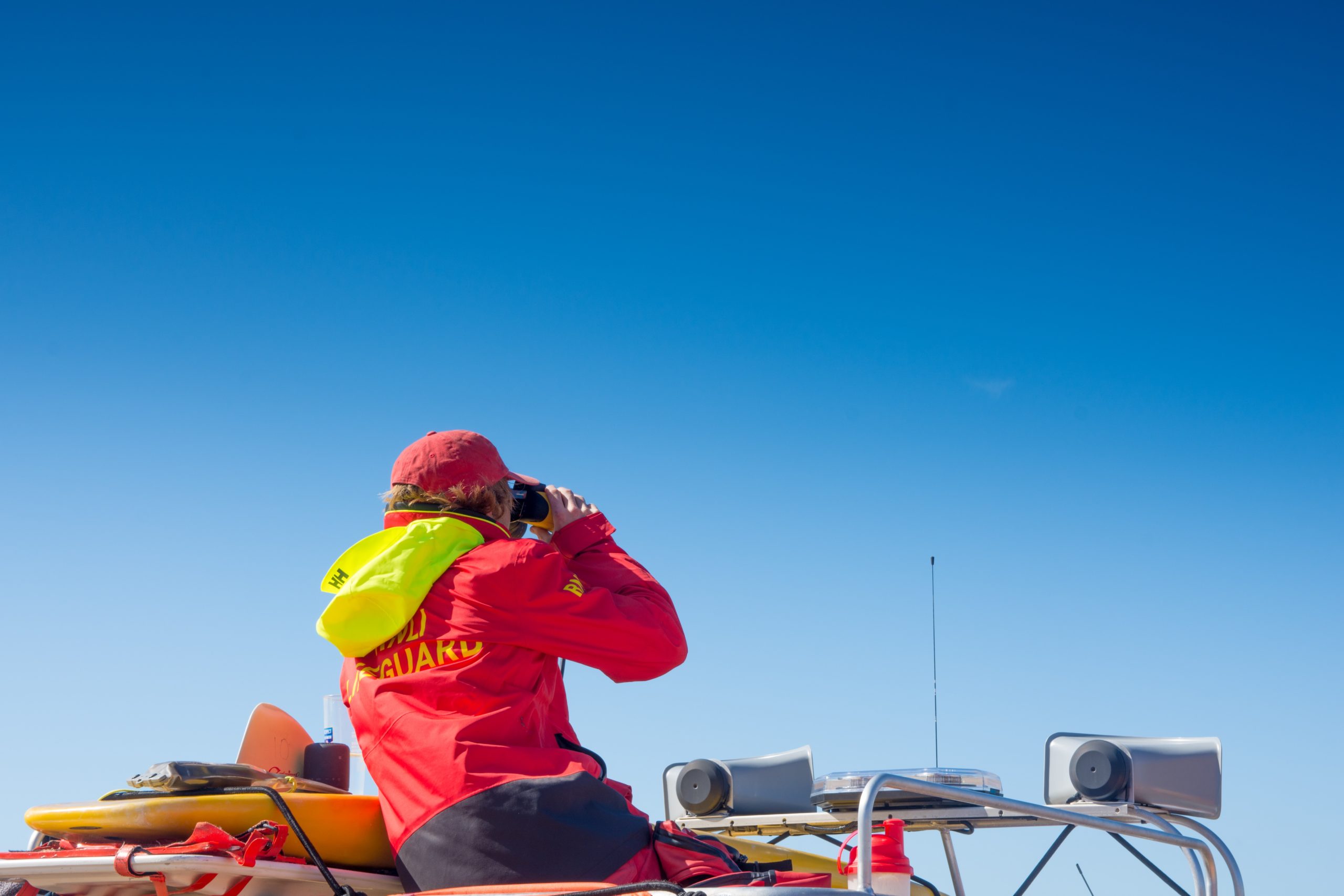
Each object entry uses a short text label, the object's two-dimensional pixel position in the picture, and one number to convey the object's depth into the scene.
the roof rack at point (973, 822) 3.82
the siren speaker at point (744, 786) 7.48
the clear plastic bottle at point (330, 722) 5.37
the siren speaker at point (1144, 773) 6.40
